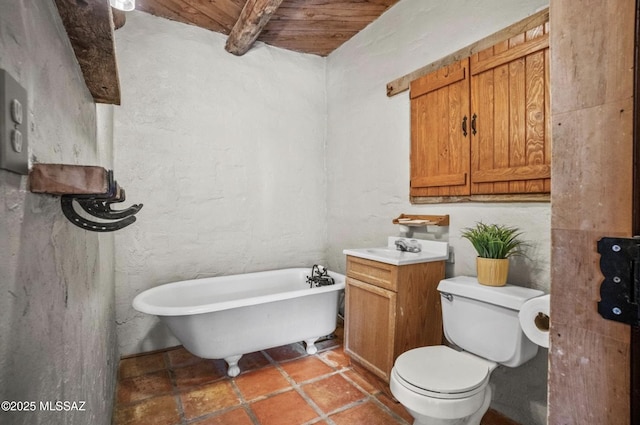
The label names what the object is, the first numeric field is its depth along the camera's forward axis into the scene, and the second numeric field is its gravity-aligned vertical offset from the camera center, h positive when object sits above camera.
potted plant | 1.65 -0.20
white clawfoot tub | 2.01 -0.73
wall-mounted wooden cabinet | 1.63 +0.55
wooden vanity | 1.90 -0.64
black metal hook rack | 0.57 +0.04
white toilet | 1.32 -0.73
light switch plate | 0.44 +0.13
